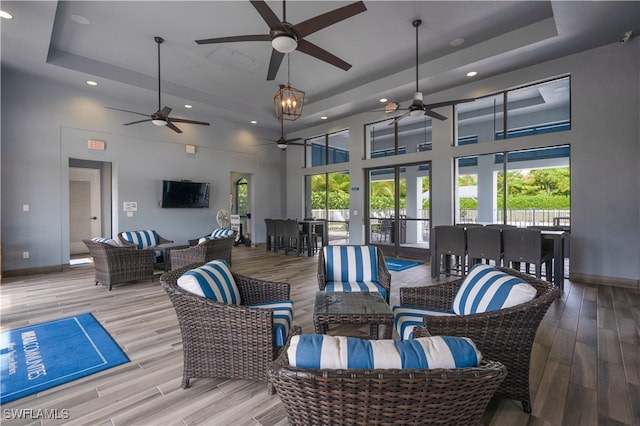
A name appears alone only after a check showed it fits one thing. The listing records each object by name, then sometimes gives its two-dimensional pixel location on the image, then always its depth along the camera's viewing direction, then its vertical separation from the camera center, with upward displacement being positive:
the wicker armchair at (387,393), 0.90 -0.56
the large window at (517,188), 6.09 +0.58
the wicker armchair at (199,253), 4.80 -0.64
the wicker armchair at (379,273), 3.01 -0.64
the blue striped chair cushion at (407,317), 1.93 -0.74
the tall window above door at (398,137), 7.71 +2.07
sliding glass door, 7.31 +0.10
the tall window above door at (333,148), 9.30 +2.10
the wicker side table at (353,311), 2.12 -0.73
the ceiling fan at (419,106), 4.95 +1.83
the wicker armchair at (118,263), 4.56 -0.77
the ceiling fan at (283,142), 7.51 +1.84
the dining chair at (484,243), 4.60 -0.49
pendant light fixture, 4.89 +1.96
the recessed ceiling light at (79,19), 4.37 +2.95
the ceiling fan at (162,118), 5.43 +1.79
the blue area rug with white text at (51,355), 2.18 -1.21
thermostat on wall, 6.91 +0.22
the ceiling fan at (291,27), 2.68 +1.80
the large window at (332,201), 9.13 +0.41
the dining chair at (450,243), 5.03 -0.51
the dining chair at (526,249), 4.24 -0.53
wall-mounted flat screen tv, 7.55 +0.55
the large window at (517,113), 5.67 +2.18
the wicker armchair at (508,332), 1.64 -0.67
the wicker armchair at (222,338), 1.90 -0.82
